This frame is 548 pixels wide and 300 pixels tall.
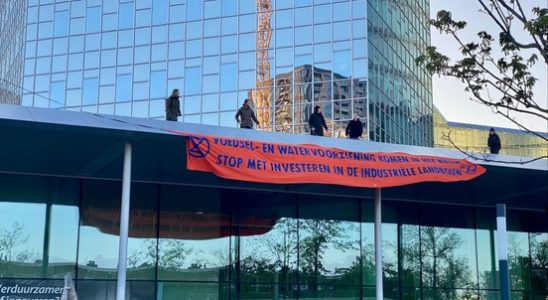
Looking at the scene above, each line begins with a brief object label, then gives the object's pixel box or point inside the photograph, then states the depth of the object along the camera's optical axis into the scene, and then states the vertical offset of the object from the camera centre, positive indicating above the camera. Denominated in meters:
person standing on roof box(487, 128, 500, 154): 23.31 +4.45
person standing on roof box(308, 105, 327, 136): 22.80 +4.87
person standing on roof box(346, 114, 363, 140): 23.36 +4.82
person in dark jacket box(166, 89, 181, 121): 20.56 +4.68
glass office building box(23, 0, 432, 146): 53.72 +16.05
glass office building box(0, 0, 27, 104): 63.66 +19.41
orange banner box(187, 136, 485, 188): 17.92 +3.15
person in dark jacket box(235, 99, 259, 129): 22.37 +4.91
